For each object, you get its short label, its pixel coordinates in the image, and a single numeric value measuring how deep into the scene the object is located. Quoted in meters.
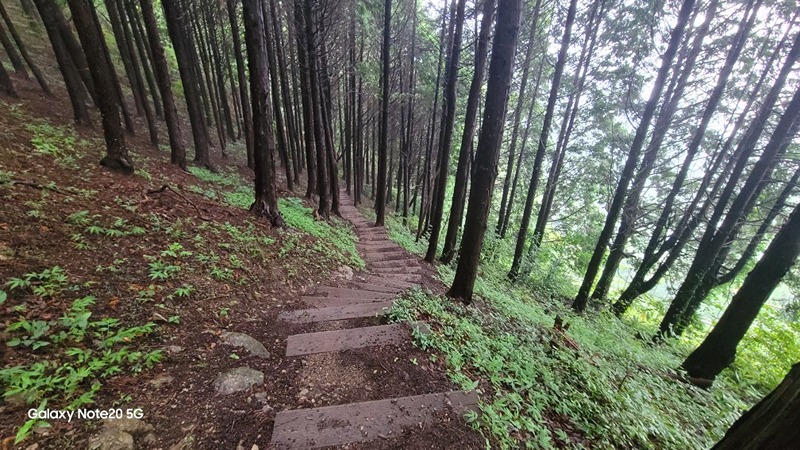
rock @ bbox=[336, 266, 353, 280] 7.09
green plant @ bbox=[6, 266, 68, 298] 2.96
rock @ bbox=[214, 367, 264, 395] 2.83
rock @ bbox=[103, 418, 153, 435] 2.22
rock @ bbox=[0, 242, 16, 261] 3.19
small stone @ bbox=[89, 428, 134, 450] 2.06
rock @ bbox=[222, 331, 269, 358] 3.43
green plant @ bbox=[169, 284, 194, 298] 3.74
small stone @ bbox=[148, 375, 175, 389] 2.63
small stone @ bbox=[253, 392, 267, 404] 2.80
